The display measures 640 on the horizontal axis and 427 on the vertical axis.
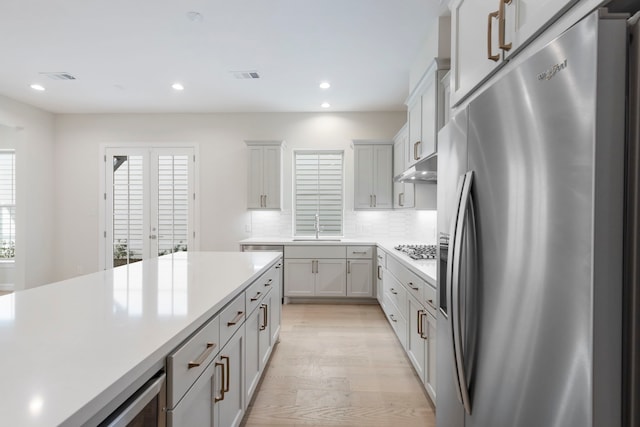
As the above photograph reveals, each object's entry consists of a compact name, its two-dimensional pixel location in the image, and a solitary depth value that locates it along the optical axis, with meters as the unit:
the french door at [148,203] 5.15
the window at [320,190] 5.12
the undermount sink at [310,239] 4.73
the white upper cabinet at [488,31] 0.99
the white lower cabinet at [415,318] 1.98
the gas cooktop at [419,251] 2.70
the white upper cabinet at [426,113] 2.51
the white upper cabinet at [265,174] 4.81
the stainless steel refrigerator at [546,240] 0.63
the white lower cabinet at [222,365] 1.03
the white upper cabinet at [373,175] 4.73
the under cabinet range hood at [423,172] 2.77
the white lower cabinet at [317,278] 4.45
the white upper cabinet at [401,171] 3.86
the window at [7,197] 5.34
